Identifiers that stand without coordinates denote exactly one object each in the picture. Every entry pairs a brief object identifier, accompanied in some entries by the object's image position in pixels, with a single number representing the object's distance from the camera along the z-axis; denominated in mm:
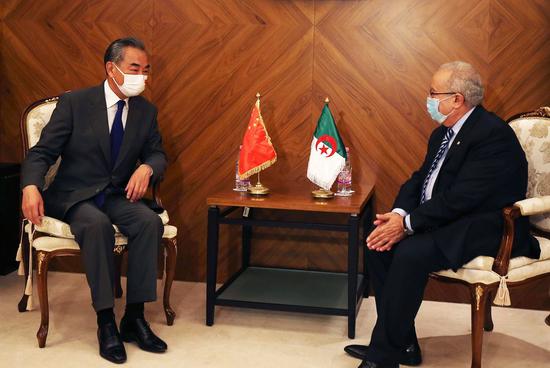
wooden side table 3791
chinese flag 4125
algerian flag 4051
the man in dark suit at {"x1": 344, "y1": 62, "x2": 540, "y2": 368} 3275
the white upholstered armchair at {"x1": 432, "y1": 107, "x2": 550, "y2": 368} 3279
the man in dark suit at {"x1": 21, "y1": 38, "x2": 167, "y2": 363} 3533
